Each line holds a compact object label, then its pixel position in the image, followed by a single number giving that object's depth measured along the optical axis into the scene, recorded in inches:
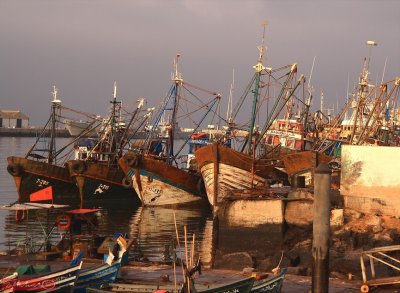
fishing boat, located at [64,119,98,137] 6189.0
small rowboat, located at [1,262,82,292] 585.3
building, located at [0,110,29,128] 7126.0
